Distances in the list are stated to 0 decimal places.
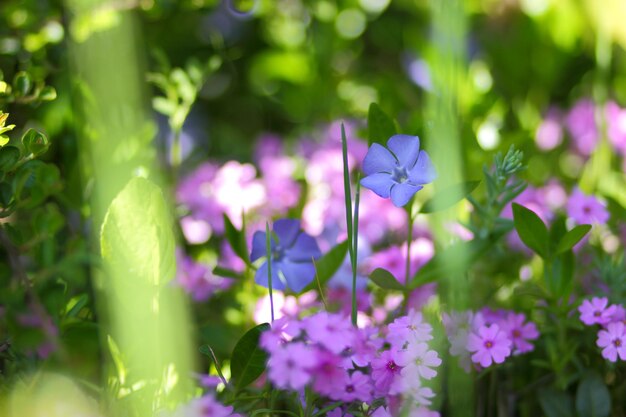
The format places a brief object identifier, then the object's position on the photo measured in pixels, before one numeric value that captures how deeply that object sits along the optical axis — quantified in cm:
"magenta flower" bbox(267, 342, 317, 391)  64
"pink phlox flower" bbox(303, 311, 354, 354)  65
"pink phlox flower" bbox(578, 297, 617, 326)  70
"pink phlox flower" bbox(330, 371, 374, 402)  66
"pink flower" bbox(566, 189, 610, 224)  77
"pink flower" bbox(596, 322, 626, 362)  69
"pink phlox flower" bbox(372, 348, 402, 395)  68
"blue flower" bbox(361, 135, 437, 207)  69
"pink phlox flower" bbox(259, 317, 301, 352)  65
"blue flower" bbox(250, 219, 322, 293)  74
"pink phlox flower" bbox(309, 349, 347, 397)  64
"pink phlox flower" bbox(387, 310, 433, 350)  68
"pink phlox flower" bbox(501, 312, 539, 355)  72
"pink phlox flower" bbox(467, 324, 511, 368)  69
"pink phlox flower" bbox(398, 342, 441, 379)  67
